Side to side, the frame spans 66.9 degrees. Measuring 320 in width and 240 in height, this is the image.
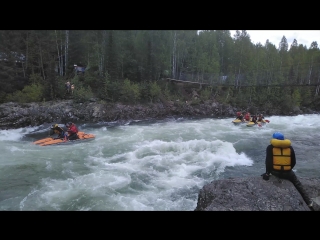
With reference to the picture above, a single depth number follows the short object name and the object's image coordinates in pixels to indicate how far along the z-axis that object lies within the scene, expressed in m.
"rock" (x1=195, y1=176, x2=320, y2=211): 3.83
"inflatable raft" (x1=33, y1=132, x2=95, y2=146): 12.07
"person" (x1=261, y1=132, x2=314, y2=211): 4.48
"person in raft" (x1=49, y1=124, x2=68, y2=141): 12.66
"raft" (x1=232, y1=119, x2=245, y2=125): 18.98
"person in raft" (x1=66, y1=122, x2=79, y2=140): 12.67
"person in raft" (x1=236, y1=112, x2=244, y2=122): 19.47
